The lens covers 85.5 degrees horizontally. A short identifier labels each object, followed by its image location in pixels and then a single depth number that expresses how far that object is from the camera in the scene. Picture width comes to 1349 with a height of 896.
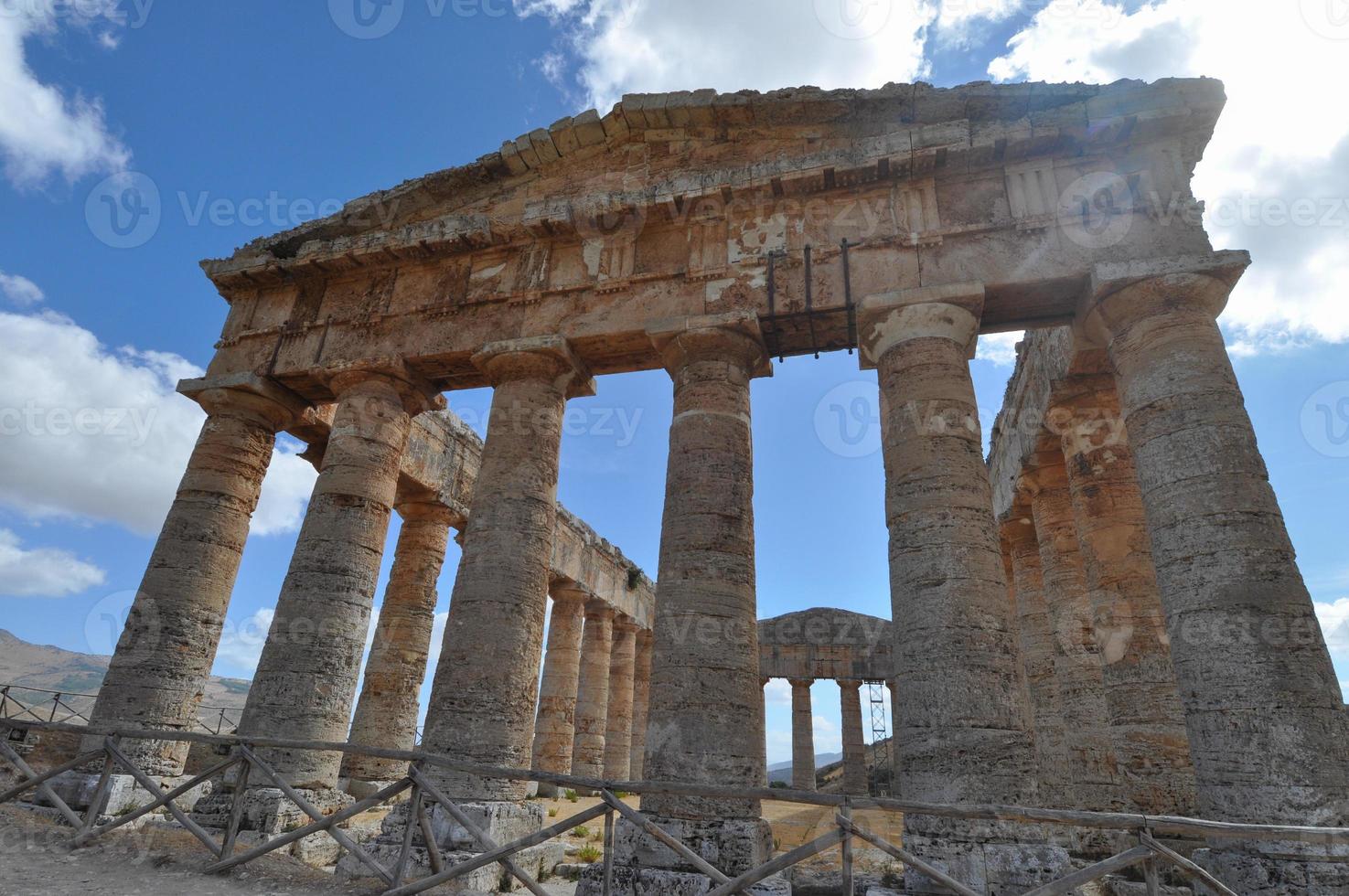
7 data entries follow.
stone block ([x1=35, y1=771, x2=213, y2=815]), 9.59
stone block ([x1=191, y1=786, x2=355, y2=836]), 9.12
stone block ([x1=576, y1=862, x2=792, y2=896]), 6.79
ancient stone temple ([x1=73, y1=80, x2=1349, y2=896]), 7.38
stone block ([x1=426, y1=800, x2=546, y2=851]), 8.02
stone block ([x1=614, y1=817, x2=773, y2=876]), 7.17
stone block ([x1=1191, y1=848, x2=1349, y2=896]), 5.97
